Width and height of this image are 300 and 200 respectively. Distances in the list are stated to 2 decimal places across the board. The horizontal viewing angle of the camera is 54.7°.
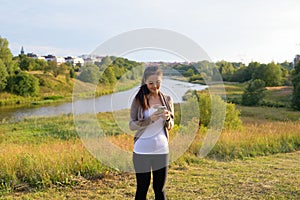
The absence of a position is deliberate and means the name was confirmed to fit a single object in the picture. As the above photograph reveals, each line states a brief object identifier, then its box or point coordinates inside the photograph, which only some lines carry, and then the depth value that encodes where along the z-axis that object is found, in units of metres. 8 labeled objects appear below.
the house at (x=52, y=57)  74.31
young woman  2.34
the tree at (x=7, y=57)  44.85
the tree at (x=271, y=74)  43.50
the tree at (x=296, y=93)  27.88
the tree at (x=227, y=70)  53.86
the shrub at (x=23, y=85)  40.25
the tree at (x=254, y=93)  33.00
